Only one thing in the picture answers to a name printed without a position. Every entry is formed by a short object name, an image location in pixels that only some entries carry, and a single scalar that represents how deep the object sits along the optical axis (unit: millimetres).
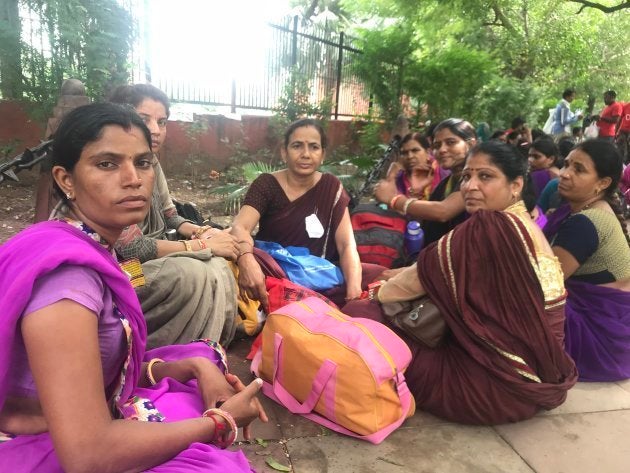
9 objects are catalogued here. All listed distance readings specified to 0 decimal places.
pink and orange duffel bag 2010
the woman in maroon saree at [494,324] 2121
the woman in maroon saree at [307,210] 3107
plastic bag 2988
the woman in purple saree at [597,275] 2637
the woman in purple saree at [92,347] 977
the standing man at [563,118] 11117
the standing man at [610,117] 9789
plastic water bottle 3768
